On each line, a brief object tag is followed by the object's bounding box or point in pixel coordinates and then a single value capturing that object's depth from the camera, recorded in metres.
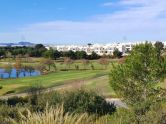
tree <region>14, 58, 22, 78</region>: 62.97
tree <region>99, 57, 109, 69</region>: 64.67
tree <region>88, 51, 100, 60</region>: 79.88
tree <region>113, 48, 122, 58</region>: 81.51
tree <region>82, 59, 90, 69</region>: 65.01
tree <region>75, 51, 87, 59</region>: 76.33
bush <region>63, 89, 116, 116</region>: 12.99
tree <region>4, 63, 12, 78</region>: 61.08
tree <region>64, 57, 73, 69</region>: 65.36
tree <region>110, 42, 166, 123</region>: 18.06
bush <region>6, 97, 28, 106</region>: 23.07
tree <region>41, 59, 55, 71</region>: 62.01
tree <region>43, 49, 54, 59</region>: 76.14
